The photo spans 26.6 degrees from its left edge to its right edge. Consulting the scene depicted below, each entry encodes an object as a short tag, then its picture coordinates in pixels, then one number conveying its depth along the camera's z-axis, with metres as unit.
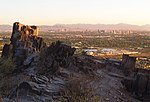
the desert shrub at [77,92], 24.94
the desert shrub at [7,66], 43.47
